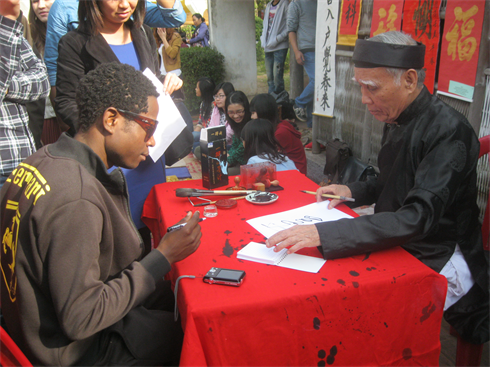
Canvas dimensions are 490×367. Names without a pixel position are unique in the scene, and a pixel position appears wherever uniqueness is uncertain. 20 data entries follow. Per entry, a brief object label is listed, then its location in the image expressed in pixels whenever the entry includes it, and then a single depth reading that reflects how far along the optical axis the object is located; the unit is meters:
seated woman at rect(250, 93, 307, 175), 3.90
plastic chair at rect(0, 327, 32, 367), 1.09
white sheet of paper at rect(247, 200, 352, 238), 1.69
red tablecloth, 1.20
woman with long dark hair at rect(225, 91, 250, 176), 4.49
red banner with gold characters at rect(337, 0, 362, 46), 4.25
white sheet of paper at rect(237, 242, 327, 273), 1.39
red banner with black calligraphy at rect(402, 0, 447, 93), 3.18
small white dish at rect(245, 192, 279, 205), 1.97
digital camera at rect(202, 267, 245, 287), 1.28
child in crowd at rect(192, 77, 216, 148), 6.13
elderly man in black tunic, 1.46
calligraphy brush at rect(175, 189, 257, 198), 2.07
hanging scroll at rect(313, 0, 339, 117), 4.79
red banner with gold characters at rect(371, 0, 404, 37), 3.55
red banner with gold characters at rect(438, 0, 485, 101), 2.81
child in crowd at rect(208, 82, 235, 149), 5.44
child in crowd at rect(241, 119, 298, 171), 3.38
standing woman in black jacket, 2.28
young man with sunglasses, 1.12
